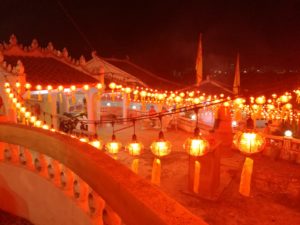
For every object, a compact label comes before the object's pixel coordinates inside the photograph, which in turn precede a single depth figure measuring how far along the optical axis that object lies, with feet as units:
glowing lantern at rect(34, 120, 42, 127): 31.76
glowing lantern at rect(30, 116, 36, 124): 31.35
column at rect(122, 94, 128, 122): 70.99
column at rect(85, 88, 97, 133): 53.57
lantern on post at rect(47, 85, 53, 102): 40.89
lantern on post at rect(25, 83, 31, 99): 36.47
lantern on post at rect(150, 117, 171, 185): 20.48
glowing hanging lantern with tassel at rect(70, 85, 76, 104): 45.71
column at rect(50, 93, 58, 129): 49.06
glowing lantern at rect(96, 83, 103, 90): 51.75
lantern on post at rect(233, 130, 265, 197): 15.94
